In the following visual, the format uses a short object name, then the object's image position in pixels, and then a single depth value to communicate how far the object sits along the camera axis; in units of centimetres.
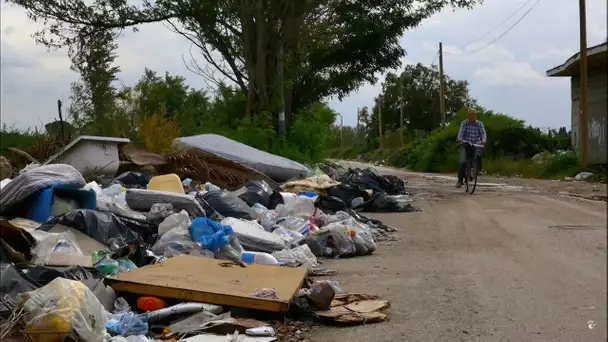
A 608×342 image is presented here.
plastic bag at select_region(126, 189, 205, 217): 755
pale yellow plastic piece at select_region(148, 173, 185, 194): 883
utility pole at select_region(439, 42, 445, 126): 4453
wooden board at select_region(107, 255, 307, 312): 425
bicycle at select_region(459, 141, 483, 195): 1312
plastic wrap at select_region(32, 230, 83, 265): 496
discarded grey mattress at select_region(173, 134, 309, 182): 1243
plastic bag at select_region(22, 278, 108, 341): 345
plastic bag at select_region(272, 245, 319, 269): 608
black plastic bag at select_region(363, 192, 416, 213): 1097
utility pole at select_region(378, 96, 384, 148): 6931
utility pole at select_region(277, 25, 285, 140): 1714
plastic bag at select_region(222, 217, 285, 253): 655
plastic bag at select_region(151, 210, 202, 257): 607
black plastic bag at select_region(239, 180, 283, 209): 911
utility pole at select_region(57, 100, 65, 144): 1330
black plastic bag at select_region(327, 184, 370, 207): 1085
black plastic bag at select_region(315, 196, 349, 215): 928
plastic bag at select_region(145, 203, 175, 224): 698
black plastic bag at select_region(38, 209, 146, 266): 571
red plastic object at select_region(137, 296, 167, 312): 428
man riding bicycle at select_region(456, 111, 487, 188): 1317
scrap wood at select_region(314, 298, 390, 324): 427
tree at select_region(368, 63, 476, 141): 6681
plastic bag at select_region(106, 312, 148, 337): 390
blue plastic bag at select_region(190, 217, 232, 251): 607
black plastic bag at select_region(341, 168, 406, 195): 1263
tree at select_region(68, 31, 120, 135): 1802
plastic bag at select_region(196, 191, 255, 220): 801
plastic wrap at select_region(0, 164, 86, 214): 675
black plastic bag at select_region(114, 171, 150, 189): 981
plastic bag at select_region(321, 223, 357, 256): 684
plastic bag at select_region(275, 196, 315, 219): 833
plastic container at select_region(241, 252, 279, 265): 586
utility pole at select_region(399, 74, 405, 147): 6057
